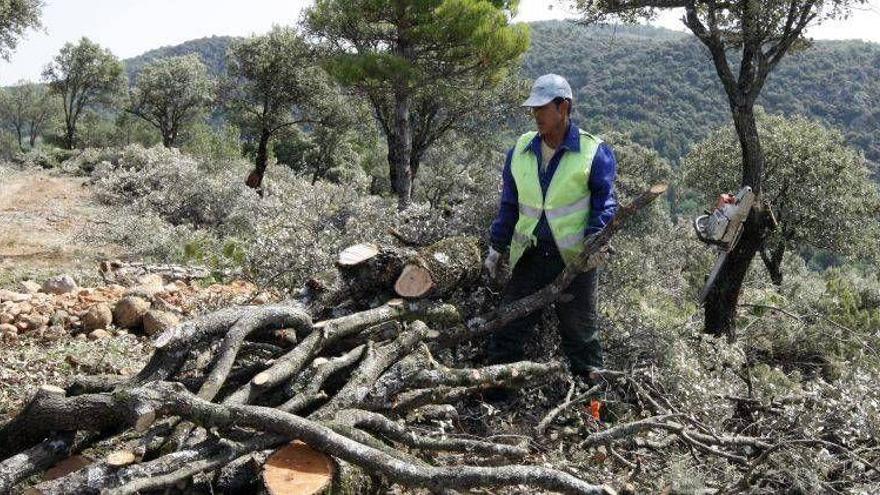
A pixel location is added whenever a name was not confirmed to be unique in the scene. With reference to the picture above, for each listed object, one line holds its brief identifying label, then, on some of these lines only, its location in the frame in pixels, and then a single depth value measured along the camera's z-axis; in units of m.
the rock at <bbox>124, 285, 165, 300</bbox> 6.09
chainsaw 5.22
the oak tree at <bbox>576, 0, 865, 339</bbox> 7.03
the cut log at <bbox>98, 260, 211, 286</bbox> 7.38
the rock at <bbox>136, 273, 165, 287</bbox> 6.61
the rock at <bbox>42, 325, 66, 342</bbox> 5.11
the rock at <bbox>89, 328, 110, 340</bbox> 5.14
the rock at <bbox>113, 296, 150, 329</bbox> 5.46
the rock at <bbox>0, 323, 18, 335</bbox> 5.02
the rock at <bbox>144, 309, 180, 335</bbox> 5.33
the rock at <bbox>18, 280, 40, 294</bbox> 6.46
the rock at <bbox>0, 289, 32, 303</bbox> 5.74
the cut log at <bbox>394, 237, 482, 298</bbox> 4.33
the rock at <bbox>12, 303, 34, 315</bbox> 5.33
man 4.19
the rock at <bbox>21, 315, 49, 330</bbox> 5.24
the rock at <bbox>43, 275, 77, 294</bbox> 6.48
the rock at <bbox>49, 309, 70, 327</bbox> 5.33
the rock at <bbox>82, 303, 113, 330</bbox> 5.31
